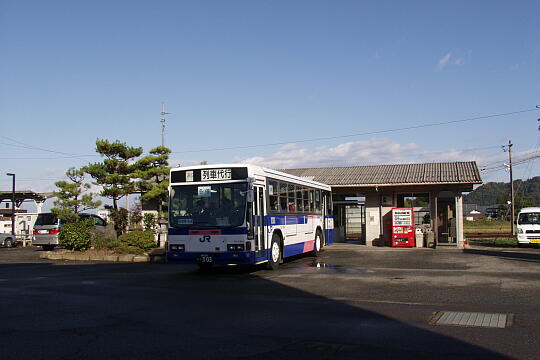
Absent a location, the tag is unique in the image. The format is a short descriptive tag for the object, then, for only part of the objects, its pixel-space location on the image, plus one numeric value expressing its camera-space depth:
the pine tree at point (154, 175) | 27.82
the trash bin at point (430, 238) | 25.57
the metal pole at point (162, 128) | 44.61
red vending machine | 25.14
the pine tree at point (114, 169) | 26.94
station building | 25.36
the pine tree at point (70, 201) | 26.55
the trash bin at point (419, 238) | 25.45
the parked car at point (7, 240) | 34.56
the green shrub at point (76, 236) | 22.66
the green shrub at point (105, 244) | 22.42
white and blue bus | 14.02
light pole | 38.97
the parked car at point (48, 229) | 27.20
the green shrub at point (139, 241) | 22.14
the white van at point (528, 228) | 25.42
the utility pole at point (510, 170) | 48.65
